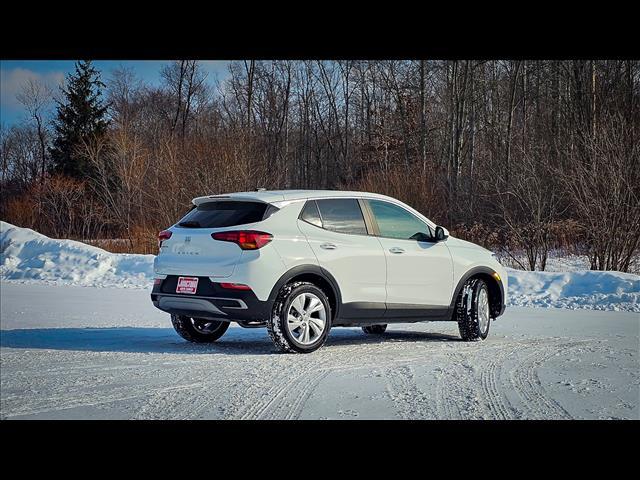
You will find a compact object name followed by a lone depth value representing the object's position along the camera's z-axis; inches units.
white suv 286.5
